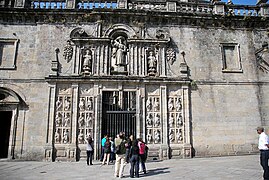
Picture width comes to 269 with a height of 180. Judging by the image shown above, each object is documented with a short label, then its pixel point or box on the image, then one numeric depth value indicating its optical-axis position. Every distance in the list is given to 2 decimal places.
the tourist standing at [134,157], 8.17
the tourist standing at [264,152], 6.84
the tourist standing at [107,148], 11.19
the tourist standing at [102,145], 11.74
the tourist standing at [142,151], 9.03
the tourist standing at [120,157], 8.27
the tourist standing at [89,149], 11.13
